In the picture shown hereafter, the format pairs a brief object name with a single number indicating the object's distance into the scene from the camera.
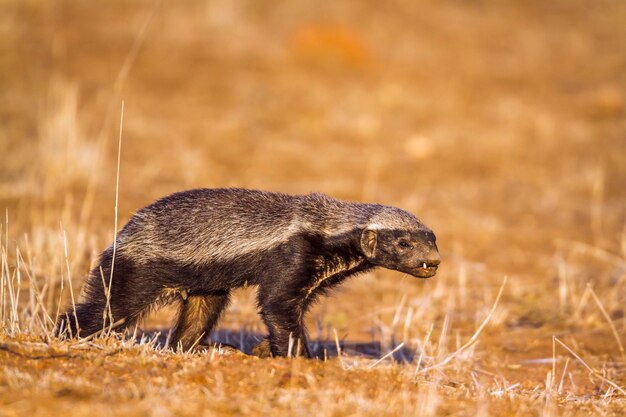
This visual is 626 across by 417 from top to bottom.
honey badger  10.38
